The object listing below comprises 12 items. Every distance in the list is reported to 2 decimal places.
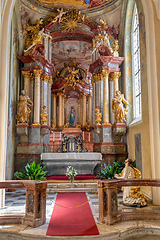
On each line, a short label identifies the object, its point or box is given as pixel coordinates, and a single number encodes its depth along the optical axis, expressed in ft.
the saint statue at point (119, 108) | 36.70
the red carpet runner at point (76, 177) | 31.91
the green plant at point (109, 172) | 30.27
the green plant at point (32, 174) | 28.35
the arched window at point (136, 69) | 37.32
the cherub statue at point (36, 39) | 39.68
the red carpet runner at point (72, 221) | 15.25
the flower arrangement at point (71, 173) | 27.90
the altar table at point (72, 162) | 34.86
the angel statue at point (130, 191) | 21.58
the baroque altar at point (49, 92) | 37.55
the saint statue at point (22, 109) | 36.24
